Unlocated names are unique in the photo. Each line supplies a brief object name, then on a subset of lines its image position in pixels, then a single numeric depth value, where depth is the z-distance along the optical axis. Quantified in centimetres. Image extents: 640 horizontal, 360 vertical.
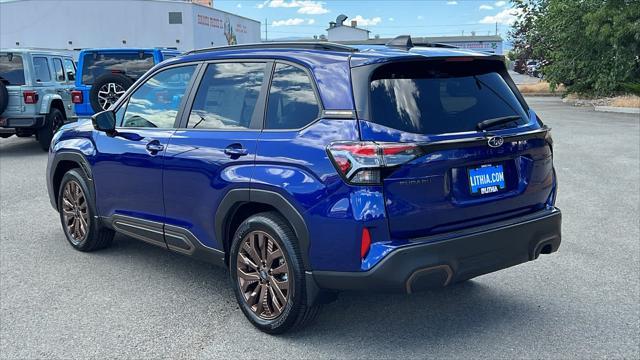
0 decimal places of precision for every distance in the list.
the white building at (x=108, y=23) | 3103
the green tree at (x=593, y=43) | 2222
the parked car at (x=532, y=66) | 4002
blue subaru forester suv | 325
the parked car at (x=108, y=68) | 1058
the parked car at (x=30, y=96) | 1156
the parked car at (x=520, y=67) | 5036
